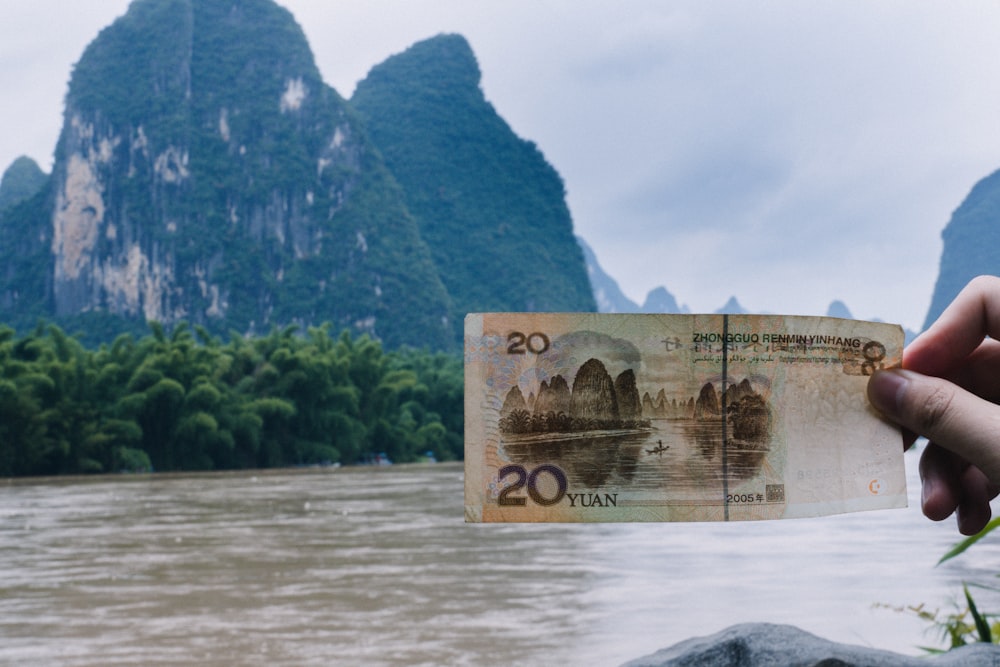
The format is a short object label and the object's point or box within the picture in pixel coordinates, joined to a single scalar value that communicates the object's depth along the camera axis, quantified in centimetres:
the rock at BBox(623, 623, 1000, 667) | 76
